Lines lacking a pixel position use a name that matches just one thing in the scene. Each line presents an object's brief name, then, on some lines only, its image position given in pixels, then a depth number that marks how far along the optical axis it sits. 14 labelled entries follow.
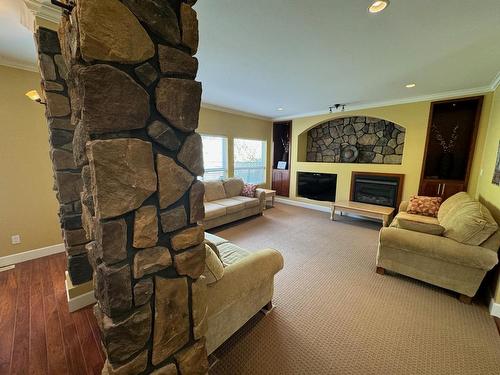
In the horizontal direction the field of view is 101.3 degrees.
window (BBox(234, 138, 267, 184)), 5.87
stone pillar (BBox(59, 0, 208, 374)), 0.70
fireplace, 4.34
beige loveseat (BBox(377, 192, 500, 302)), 2.01
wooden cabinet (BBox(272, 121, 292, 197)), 6.29
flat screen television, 5.36
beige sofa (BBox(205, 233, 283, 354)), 1.38
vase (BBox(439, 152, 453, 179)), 3.91
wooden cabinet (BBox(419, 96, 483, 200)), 3.76
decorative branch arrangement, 3.96
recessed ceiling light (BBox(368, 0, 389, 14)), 1.50
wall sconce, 1.95
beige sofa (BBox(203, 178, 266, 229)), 3.94
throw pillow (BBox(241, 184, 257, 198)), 4.95
